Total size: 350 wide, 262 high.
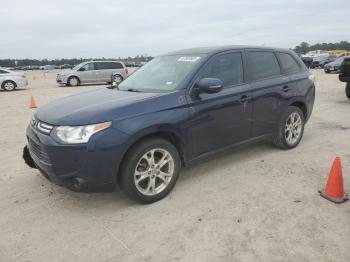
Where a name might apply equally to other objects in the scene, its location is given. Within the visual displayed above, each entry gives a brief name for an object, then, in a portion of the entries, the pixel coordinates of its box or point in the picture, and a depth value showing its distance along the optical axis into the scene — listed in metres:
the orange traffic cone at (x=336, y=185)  3.71
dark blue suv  3.30
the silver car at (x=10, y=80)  19.02
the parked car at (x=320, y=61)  36.19
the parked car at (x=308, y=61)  35.46
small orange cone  10.97
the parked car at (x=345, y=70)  9.70
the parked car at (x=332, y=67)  25.25
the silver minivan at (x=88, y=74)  20.70
